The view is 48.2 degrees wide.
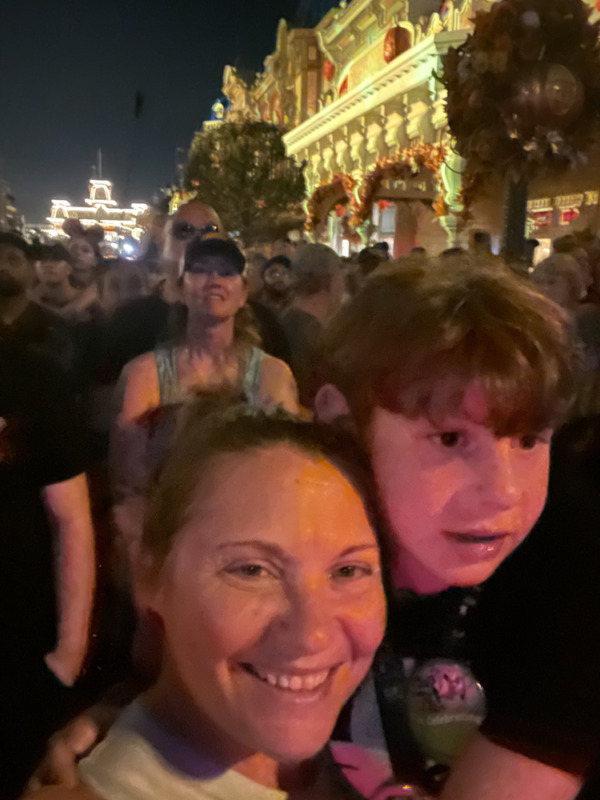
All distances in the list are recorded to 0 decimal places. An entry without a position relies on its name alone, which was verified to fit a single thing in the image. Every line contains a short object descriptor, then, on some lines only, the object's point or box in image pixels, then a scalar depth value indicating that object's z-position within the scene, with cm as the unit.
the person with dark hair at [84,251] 289
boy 83
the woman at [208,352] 111
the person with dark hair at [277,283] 196
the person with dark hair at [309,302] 107
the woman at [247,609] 78
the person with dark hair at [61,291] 213
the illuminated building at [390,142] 739
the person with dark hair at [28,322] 154
